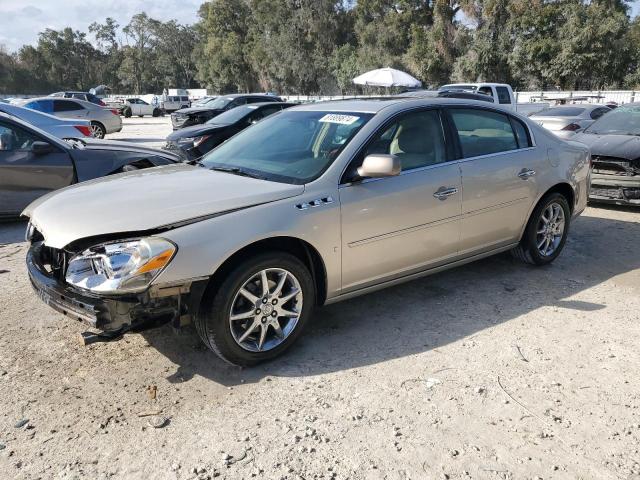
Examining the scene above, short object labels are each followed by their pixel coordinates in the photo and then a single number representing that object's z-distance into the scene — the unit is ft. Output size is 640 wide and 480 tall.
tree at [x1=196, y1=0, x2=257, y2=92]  226.99
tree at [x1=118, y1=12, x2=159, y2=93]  309.63
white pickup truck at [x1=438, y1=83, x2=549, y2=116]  56.81
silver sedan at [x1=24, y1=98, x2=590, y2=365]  9.78
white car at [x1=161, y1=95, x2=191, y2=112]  145.89
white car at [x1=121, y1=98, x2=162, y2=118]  134.31
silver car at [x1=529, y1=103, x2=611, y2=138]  40.40
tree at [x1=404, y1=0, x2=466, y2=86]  135.95
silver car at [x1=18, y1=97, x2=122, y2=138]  60.30
